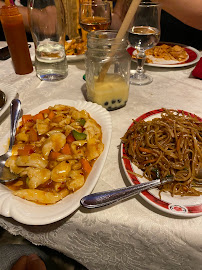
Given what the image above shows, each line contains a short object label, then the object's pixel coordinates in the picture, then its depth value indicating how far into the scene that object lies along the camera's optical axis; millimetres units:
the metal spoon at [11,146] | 262
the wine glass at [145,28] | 480
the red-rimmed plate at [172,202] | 216
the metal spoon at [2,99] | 389
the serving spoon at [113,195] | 221
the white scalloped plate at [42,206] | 208
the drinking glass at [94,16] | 518
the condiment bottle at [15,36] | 469
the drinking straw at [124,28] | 364
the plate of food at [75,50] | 595
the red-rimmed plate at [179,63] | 561
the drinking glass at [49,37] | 499
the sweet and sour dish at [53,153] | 249
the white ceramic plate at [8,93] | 382
